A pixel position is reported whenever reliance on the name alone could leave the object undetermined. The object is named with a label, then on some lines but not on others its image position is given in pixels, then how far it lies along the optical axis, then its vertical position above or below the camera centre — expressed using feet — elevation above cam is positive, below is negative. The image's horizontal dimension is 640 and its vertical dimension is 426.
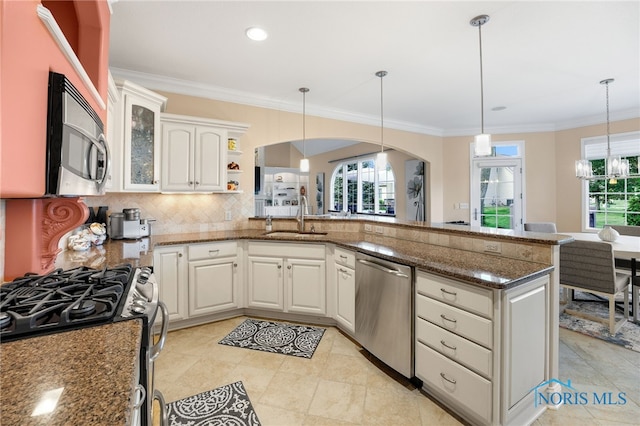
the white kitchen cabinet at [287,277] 10.00 -2.17
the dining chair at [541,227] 14.24 -0.54
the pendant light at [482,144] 8.21 +2.02
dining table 9.27 -1.10
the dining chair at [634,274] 9.90 -1.97
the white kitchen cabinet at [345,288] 8.86 -2.29
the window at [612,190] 14.83 +1.40
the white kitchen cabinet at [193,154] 10.36 +2.21
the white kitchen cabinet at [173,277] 9.30 -2.03
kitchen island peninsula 5.29 -1.86
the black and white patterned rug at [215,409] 5.74 -4.00
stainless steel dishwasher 6.75 -2.39
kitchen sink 10.90 -0.75
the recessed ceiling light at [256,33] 7.93 +4.98
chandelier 11.63 +1.98
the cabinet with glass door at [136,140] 8.79 +2.32
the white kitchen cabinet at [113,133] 8.23 +2.35
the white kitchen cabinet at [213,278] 9.84 -2.19
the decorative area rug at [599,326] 8.89 -3.66
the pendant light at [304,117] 12.33 +4.70
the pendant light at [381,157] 10.62 +2.22
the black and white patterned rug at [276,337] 8.55 -3.84
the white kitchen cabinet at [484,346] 5.16 -2.48
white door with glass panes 18.13 +1.48
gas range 2.90 -1.02
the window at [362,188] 22.48 +2.28
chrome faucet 11.65 +0.13
